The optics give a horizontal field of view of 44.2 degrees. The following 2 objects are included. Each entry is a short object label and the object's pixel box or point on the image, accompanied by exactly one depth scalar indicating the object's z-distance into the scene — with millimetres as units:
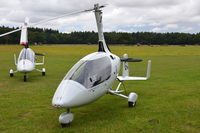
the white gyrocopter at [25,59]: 14875
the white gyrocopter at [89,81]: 6266
